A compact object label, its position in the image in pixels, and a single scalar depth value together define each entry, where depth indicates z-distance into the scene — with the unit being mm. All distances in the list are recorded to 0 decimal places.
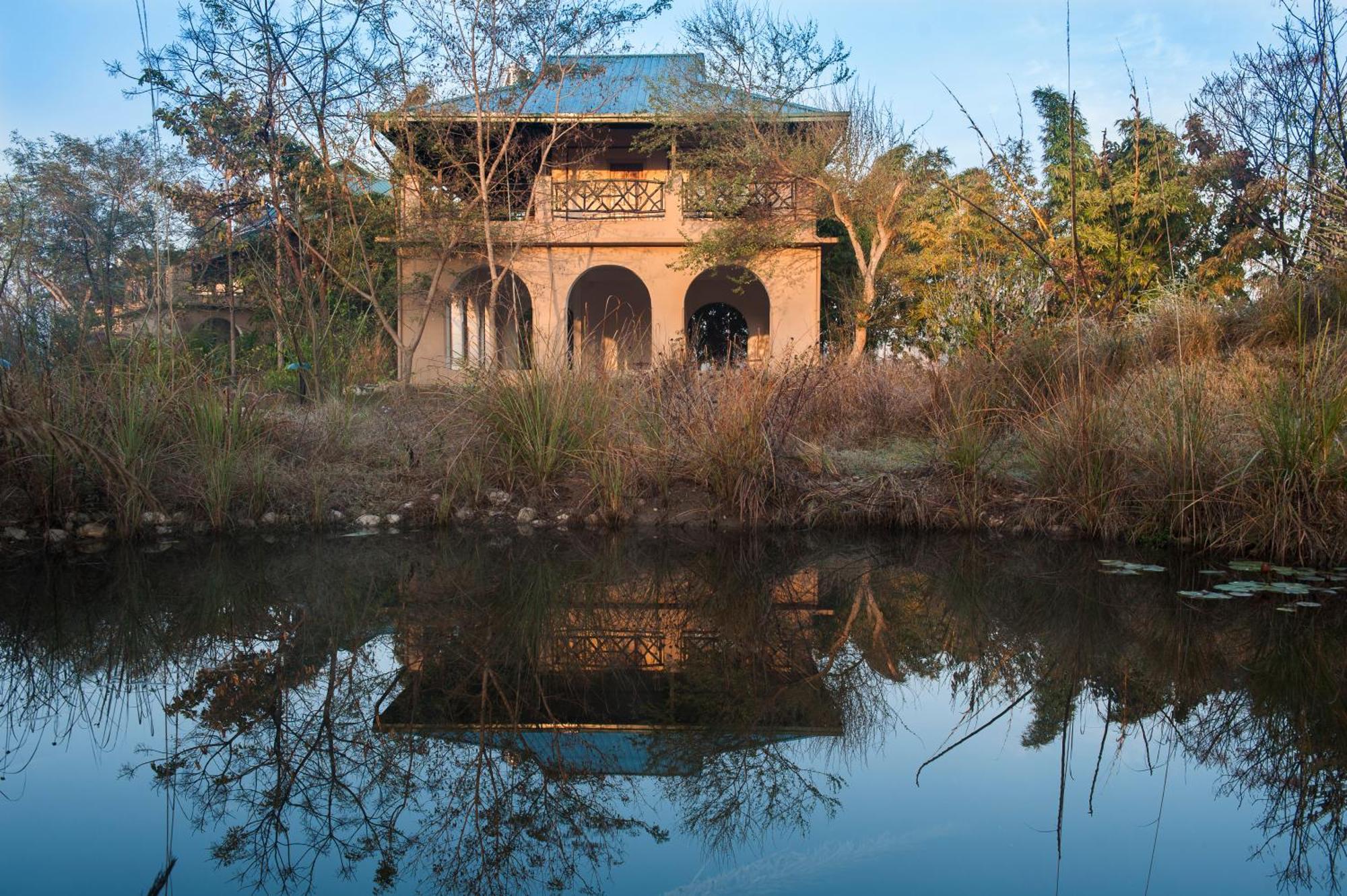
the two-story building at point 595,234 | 14891
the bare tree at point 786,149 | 14812
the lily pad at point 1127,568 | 4383
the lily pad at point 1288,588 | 3866
